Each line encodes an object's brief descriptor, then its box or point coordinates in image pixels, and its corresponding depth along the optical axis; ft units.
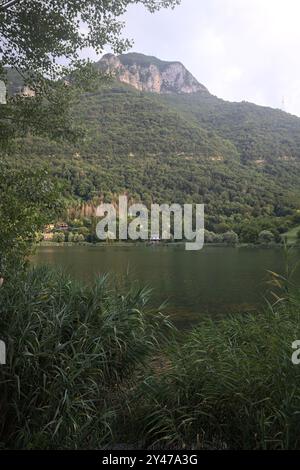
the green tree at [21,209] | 14.90
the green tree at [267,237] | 204.85
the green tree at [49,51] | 21.44
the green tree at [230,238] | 225.02
